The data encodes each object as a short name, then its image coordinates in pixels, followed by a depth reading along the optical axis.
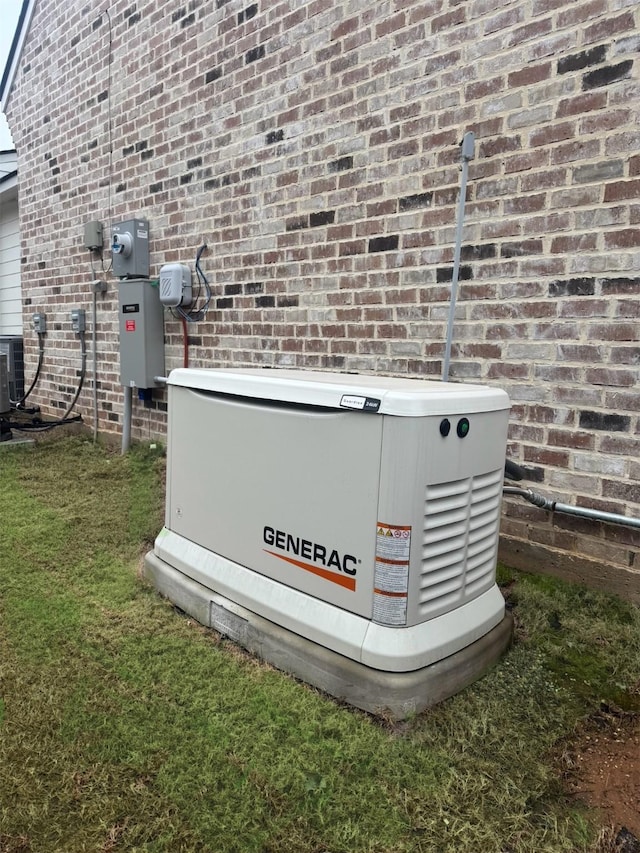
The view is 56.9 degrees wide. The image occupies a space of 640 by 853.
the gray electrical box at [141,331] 5.23
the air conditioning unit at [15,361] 7.74
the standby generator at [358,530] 1.91
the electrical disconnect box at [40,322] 6.98
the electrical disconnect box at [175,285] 4.90
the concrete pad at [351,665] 1.92
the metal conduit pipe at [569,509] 2.62
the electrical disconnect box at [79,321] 6.29
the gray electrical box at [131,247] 5.27
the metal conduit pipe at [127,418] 5.61
